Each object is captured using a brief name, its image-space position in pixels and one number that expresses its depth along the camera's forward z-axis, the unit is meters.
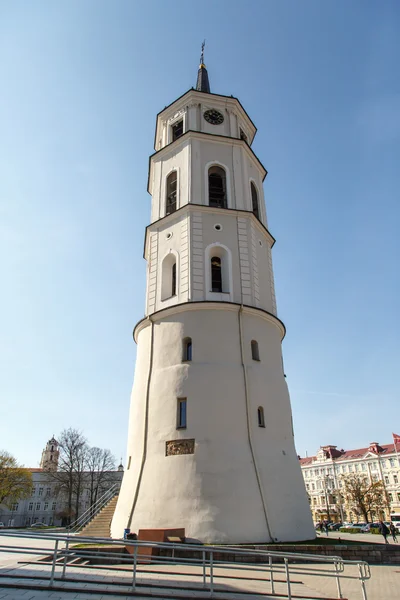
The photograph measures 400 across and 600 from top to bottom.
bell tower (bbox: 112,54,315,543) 14.23
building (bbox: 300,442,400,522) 80.06
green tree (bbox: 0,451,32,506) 54.56
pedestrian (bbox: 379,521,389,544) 27.17
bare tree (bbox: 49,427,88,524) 51.71
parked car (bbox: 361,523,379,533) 43.28
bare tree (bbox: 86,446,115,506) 58.88
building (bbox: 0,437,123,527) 77.06
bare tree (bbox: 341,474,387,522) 55.11
